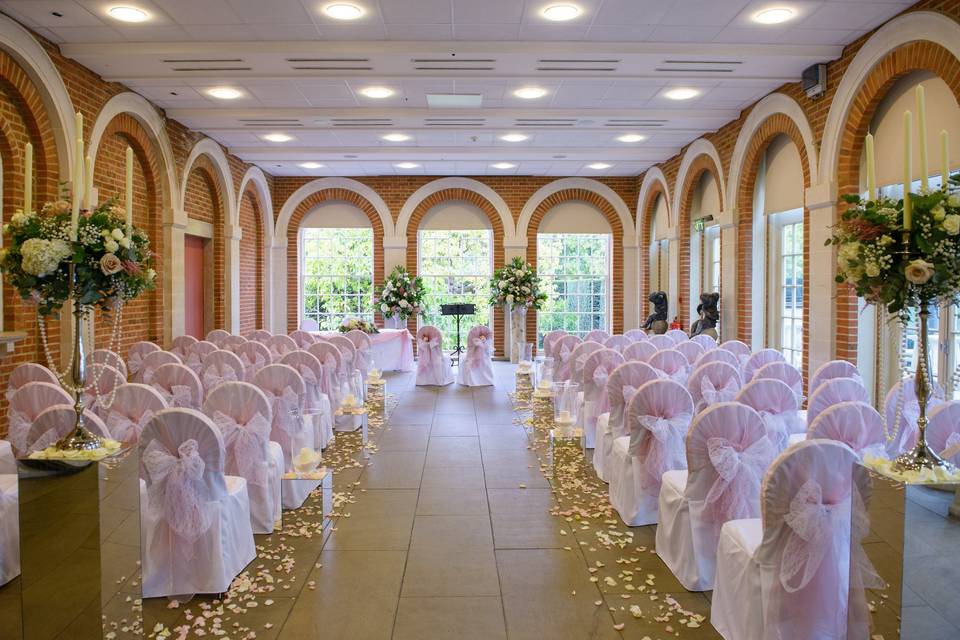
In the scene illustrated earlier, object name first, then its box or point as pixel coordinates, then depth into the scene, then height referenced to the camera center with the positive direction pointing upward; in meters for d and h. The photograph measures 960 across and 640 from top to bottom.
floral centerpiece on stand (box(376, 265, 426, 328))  14.28 +0.24
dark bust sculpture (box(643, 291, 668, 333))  12.06 -0.11
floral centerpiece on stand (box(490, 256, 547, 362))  14.28 +0.32
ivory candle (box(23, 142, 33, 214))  3.04 +0.56
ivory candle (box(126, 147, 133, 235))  3.06 +0.53
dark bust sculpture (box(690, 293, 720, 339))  10.09 -0.14
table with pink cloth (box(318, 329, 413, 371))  13.12 -0.74
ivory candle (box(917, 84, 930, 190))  2.55 +0.65
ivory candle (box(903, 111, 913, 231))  2.61 +0.49
